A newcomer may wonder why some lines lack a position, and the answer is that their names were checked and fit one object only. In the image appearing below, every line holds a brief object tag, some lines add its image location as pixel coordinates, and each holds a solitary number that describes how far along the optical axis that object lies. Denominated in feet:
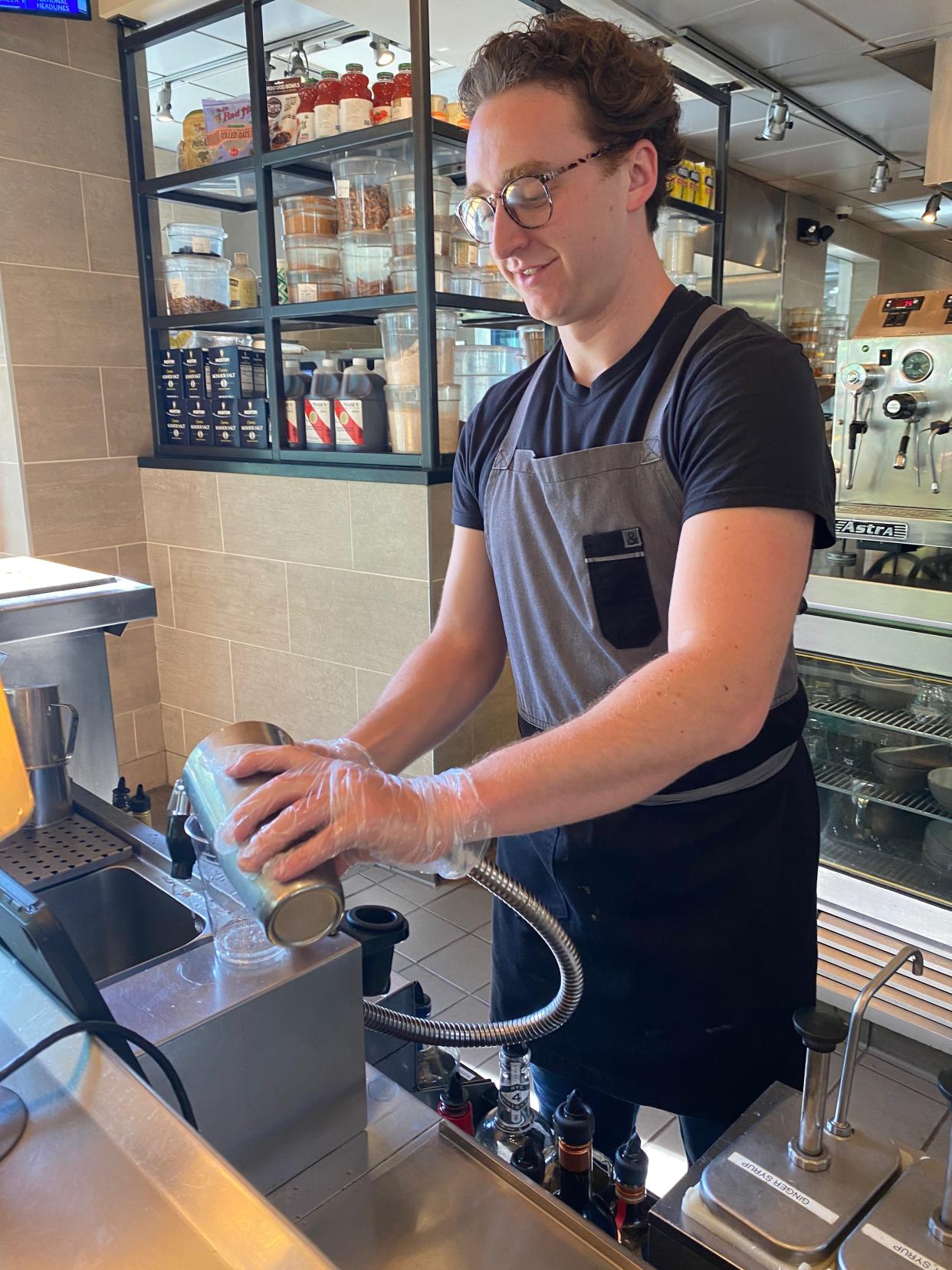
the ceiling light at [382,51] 10.89
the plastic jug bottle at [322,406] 9.51
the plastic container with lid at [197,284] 10.37
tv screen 8.52
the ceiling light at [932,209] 15.76
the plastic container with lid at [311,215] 9.22
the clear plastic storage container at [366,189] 8.91
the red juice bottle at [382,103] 8.68
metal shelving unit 8.38
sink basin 3.73
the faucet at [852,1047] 2.26
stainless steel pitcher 3.92
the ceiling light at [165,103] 11.01
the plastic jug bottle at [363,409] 9.23
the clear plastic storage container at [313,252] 9.31
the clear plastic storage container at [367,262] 9.00
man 2.78
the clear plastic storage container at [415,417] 8.90
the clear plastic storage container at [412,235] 8.59
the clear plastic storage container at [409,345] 8.83
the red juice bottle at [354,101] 8.67
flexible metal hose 2.99
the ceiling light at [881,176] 17.29
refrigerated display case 7.15
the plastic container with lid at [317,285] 9.36
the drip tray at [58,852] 3.78
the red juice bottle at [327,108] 8.90
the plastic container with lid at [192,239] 10.32
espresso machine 8.03
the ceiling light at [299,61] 10.73
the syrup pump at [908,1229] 2.05
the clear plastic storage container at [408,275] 8.71
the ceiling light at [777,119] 13.57
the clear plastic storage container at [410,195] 8.58
